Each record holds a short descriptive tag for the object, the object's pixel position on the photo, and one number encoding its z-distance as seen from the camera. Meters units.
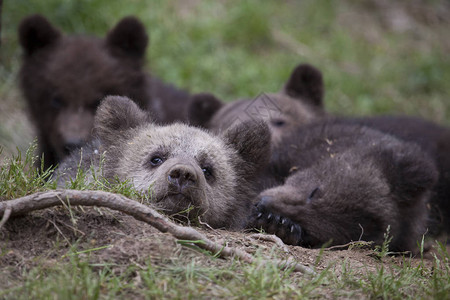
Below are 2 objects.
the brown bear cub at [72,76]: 14.36
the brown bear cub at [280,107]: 15.08
